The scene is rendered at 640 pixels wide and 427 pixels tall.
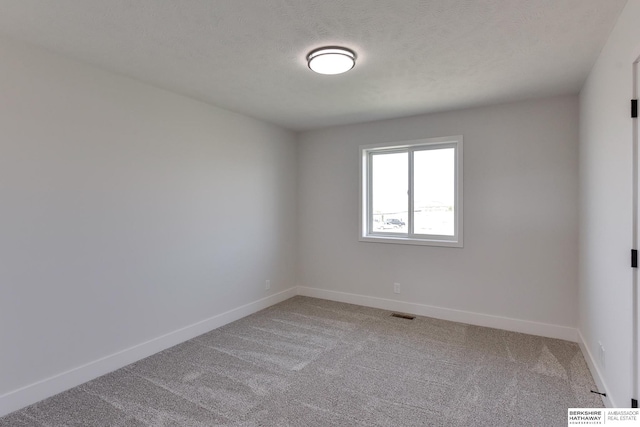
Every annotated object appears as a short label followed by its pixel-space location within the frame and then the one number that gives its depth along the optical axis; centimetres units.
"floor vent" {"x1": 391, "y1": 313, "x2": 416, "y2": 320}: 402
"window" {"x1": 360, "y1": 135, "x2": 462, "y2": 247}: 398
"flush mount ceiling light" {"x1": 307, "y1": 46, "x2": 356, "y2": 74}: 233
